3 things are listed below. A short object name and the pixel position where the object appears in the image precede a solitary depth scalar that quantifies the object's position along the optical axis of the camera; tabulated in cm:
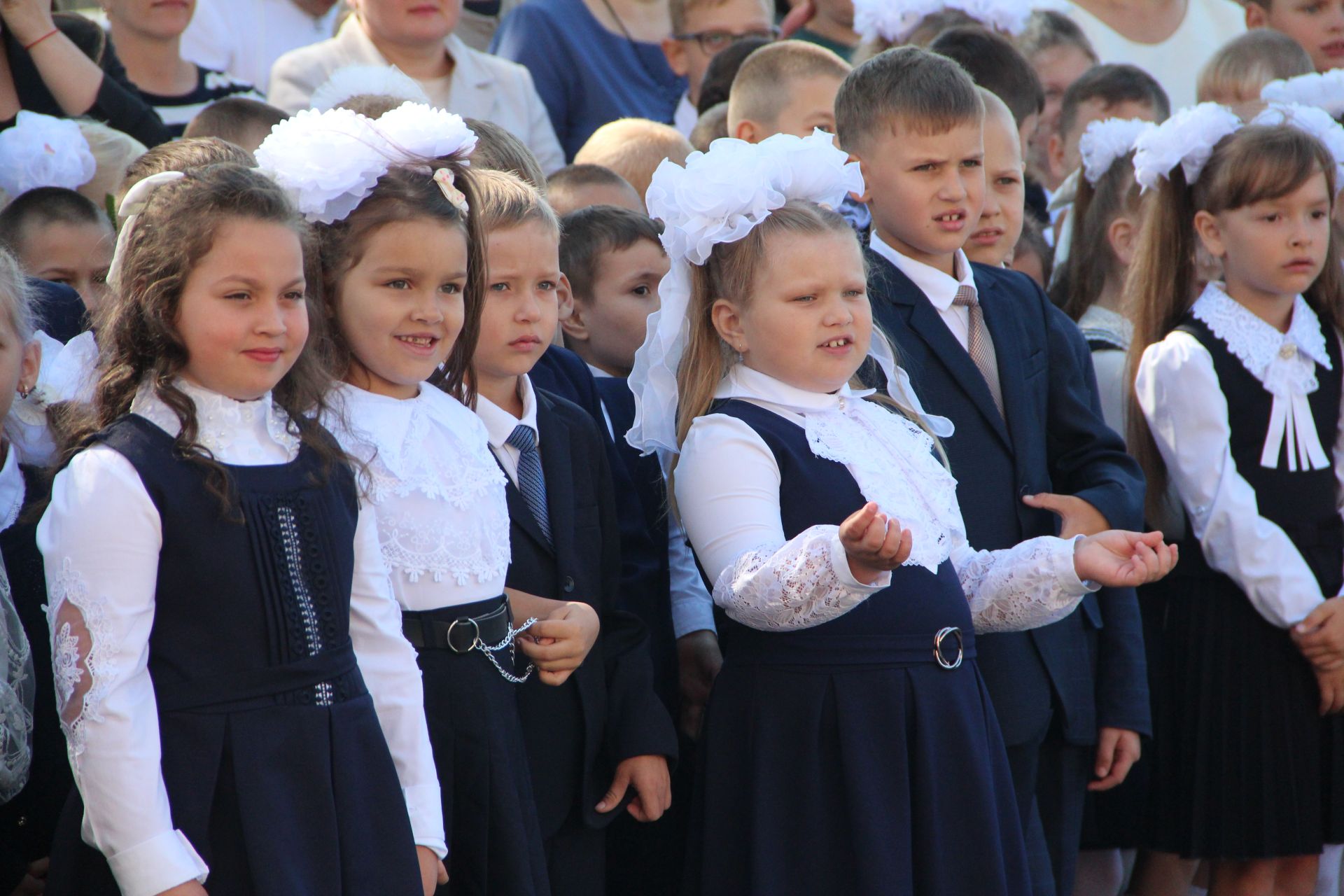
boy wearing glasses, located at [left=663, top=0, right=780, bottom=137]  1164
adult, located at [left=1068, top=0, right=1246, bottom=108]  1427
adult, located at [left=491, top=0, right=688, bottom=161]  1127
